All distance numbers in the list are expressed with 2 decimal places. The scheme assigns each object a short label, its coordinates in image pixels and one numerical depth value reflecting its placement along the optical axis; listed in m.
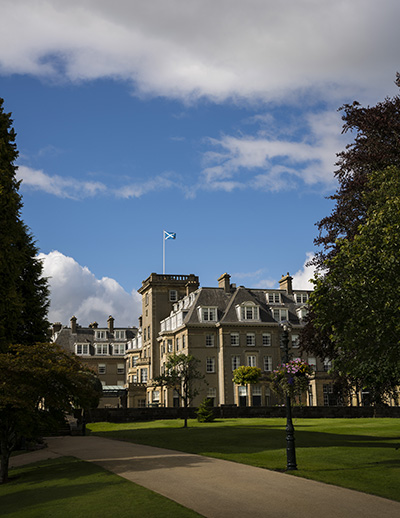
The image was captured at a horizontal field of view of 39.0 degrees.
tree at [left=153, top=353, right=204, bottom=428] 51.10
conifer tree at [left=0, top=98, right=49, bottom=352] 30.05
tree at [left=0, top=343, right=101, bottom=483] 22.84
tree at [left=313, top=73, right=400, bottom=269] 29.83
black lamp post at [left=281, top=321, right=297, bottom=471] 19.30
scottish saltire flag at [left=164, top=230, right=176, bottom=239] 86.09
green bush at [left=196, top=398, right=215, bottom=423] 48.38
